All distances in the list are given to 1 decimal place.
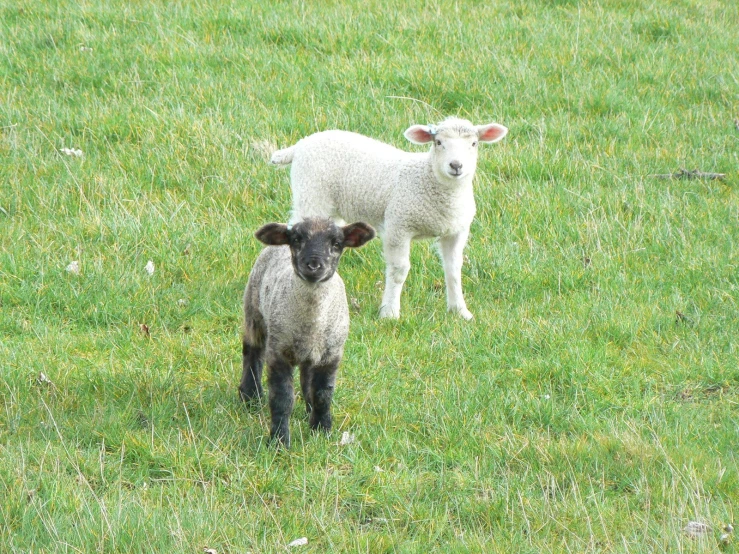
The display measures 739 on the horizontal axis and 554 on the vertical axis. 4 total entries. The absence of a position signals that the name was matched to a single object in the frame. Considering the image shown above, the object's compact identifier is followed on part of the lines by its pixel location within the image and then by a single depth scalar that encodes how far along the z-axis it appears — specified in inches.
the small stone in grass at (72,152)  693.9
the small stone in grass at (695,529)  344.2
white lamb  558.9
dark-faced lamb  405.4
